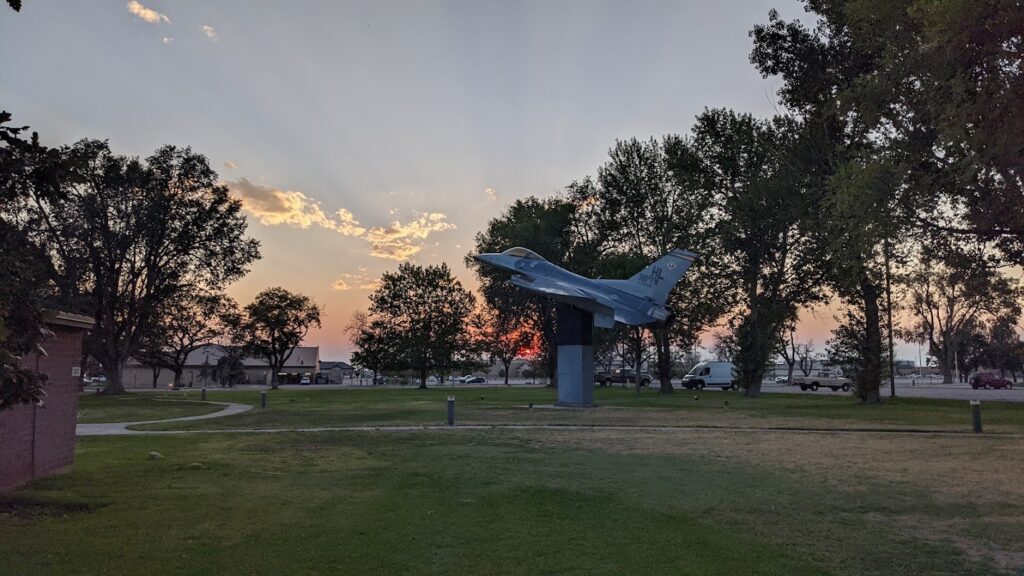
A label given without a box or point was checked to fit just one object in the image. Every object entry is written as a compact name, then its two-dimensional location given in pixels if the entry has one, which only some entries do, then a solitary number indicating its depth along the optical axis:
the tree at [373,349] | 74.25
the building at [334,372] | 112.24
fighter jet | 30.80
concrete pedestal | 30.64
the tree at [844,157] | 18.98
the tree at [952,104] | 13.19
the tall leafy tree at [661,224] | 45.28
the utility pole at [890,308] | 35.72
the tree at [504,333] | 60.19
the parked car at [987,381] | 58.03
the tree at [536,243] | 54.34
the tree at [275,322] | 78.00
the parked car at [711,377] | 61.00
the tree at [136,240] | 40.81
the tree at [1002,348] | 91.75
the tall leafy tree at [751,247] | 40.84
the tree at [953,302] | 25.78
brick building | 9.83
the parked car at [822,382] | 55.41
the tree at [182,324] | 47.90
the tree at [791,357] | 86.22
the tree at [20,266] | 5.96
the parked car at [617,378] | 77.38
